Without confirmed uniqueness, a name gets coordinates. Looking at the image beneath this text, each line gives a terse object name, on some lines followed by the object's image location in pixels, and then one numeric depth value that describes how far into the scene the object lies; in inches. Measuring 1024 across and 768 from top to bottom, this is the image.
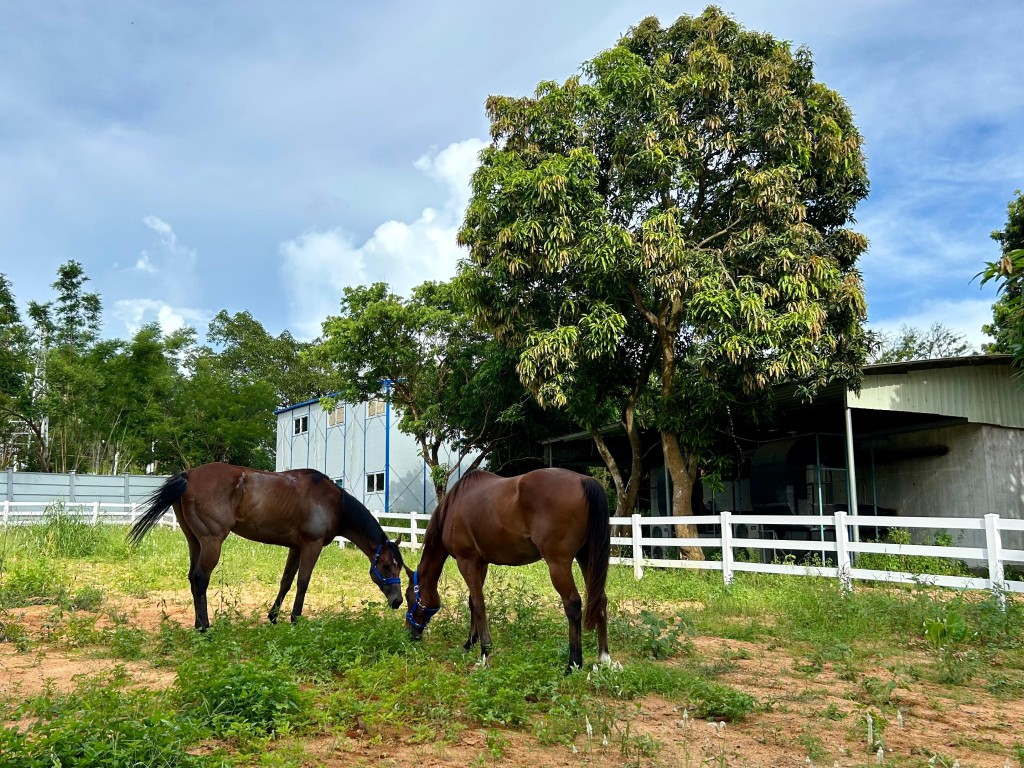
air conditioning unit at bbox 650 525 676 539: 670.4
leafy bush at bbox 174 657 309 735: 157.6
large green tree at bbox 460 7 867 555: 506.9
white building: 1138.0
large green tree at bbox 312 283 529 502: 853.8
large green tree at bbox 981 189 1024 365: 358.3
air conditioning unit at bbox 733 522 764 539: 680.9
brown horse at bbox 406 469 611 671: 226.8
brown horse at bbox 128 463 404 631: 284.2
